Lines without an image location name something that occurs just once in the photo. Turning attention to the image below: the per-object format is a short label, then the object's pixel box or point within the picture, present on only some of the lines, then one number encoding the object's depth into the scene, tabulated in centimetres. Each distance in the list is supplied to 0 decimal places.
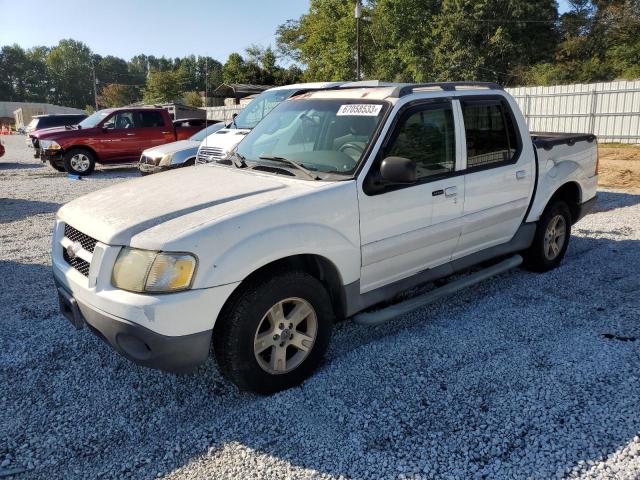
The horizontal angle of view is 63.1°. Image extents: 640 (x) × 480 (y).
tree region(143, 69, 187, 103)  6167
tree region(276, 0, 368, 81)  5022
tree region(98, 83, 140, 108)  8700
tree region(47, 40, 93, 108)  11850
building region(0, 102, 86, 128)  5606
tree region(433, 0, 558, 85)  4194
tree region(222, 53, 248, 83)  5747
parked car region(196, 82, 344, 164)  993
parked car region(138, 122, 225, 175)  1104
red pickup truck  1451
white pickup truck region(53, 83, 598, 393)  283
